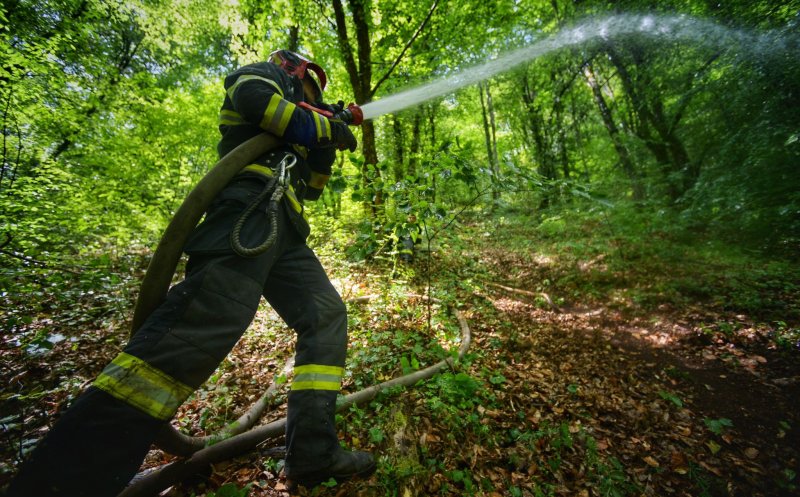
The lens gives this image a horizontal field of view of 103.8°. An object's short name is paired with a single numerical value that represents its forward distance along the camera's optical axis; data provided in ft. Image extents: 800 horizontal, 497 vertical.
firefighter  4.49
